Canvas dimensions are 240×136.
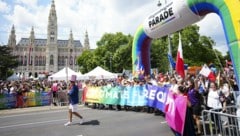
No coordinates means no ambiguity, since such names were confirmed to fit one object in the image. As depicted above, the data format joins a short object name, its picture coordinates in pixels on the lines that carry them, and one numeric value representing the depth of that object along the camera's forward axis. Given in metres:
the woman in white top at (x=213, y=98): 5.65
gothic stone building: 88.89
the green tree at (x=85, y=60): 47.72
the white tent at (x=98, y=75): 20.15
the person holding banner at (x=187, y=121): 4.33
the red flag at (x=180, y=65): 6.38
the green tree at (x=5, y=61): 36.39
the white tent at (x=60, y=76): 20.26
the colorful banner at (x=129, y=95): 7.78
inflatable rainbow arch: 5.26
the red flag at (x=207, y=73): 6.61
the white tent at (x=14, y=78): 28.35
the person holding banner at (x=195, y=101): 5.54
